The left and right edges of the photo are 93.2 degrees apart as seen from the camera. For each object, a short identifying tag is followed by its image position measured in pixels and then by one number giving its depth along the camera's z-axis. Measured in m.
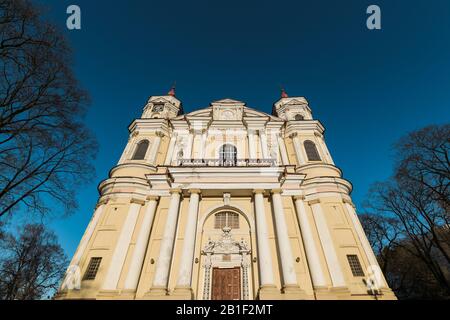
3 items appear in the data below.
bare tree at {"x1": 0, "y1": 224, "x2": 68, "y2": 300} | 23.14
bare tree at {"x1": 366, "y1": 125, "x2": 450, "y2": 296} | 14.09
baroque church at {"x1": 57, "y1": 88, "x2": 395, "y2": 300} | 12.30
